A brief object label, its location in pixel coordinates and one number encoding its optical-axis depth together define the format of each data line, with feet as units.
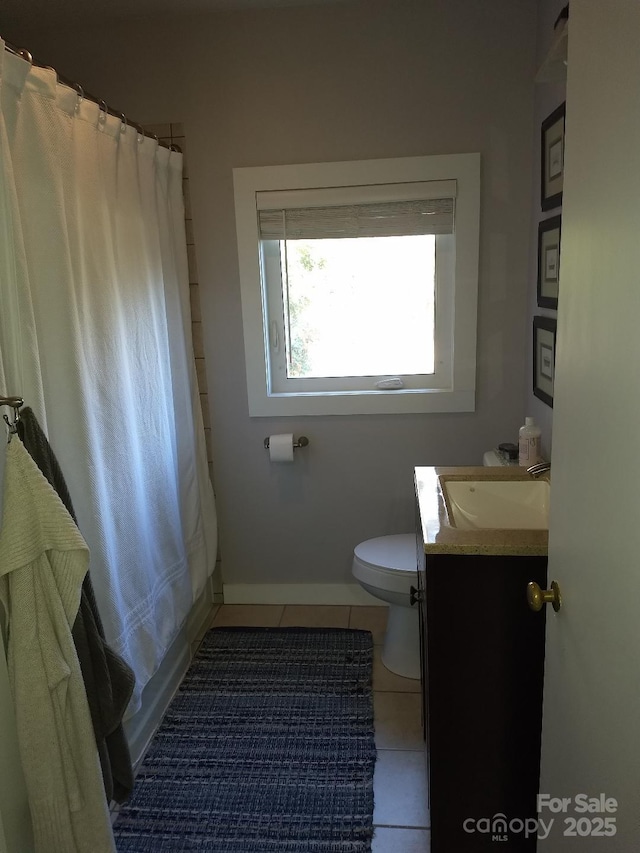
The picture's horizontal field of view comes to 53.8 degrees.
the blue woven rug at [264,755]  5.83
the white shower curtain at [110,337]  4.77
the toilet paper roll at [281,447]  8.89
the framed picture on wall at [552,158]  6.52
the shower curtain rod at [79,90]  4.56
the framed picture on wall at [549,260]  6.68
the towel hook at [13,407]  4.08
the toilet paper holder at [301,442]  9.04
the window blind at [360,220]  8.24
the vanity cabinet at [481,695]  4.71
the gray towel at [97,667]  4.47
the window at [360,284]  8.21
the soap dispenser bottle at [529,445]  7.00
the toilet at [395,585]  7.45
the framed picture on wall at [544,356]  6.88
